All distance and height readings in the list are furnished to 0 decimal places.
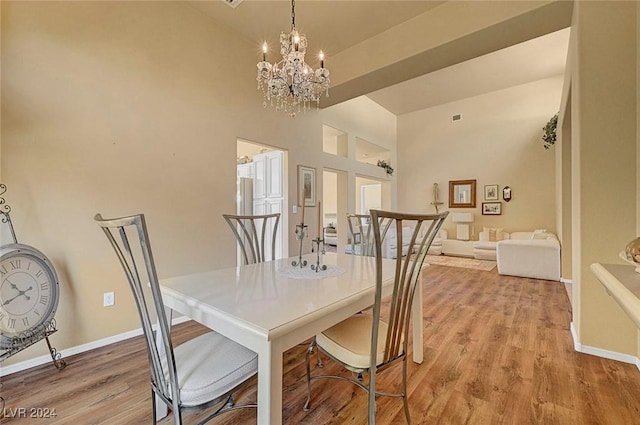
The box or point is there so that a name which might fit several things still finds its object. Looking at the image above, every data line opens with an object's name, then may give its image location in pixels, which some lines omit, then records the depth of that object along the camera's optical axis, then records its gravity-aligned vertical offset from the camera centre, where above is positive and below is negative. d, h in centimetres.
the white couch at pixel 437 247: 690 -99
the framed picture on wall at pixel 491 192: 691 +44
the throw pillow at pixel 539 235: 530 -53
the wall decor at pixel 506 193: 671 +40
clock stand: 164 -82
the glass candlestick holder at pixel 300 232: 170 -14
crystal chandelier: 223 +118
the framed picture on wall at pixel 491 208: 685 +2
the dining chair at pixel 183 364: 97 -66
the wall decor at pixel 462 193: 722 +43
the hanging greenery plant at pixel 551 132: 522 +159
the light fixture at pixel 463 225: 700 -43
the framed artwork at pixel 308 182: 437 +47
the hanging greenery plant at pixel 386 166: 751 +123
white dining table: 92 -40
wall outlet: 232 -77
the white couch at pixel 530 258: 432 -84
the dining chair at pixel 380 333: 116 -67
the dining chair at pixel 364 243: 253 -33
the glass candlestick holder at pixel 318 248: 171 -25
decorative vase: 98 -17
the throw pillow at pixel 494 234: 649 -62
